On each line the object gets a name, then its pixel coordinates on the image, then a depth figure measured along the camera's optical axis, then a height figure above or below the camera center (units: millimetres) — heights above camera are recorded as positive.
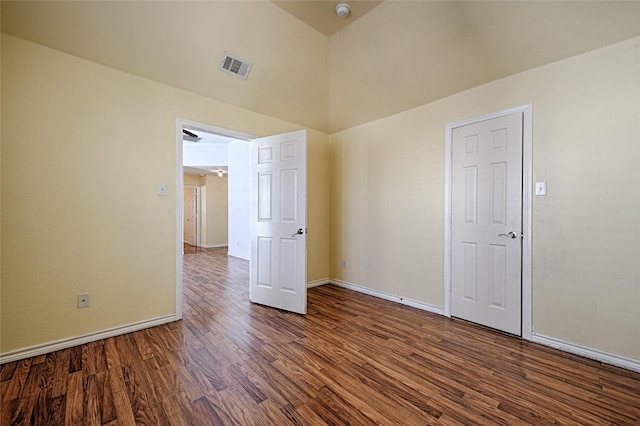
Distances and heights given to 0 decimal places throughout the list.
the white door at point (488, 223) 2580 -124
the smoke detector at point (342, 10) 2580 +1998
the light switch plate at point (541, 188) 2416 +216
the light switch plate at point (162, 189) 2789 +219
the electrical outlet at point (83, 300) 2365 -818
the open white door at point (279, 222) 3127 -142
